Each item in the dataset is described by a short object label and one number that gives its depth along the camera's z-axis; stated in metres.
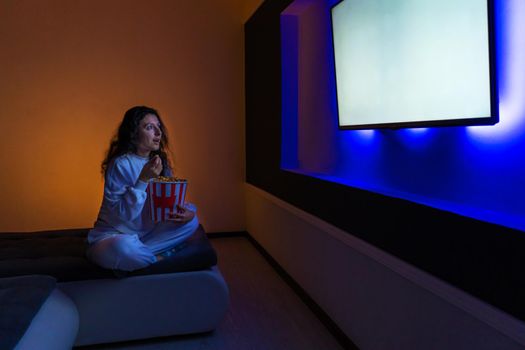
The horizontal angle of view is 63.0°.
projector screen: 1.46
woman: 2.29
